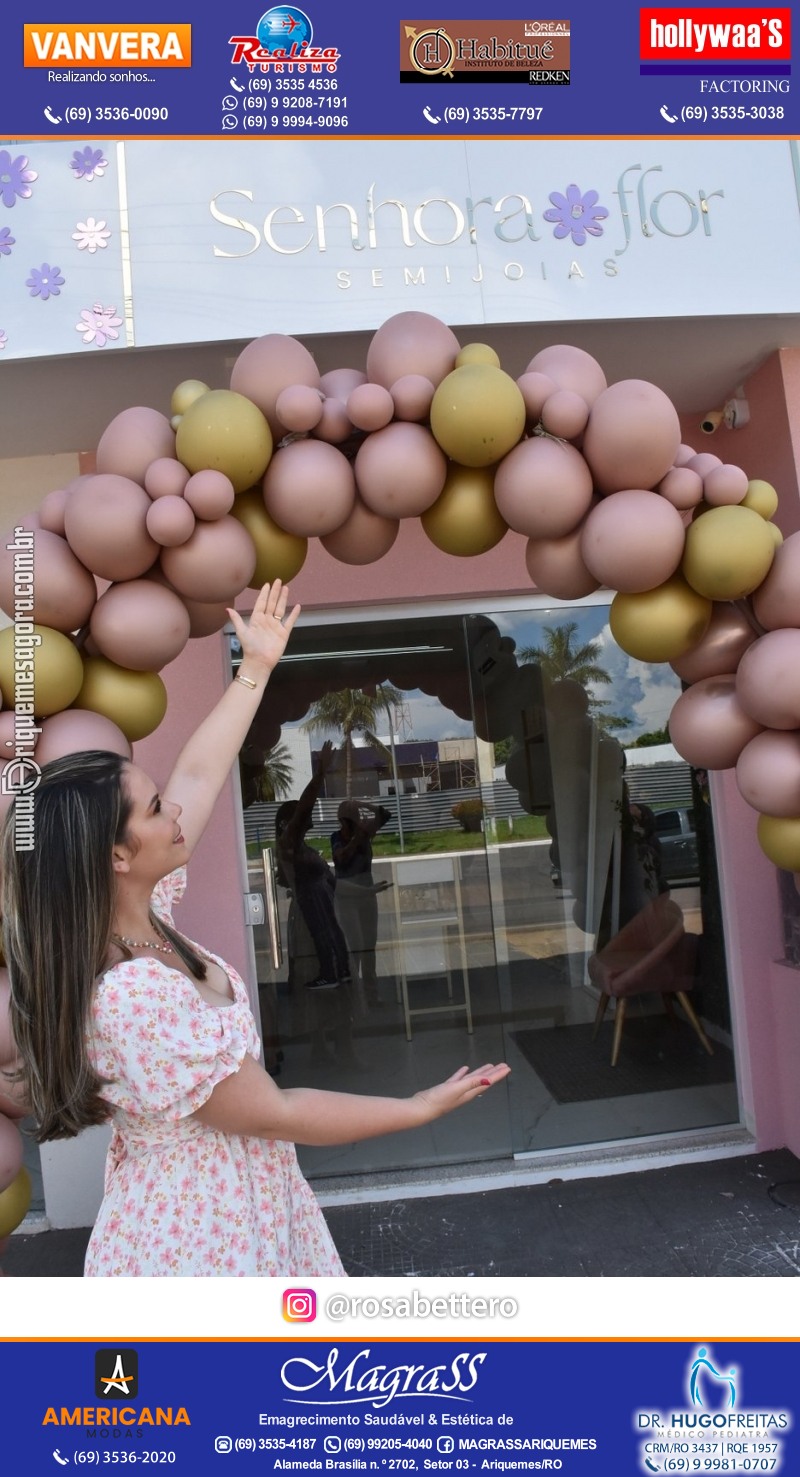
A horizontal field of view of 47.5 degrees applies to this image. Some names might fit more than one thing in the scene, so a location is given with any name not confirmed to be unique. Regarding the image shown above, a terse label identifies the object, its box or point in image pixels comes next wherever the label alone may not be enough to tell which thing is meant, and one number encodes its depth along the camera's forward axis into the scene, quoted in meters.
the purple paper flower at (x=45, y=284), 2.84
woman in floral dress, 1.24
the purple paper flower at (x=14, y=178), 2.86
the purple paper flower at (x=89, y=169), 2.87
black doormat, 3.88
